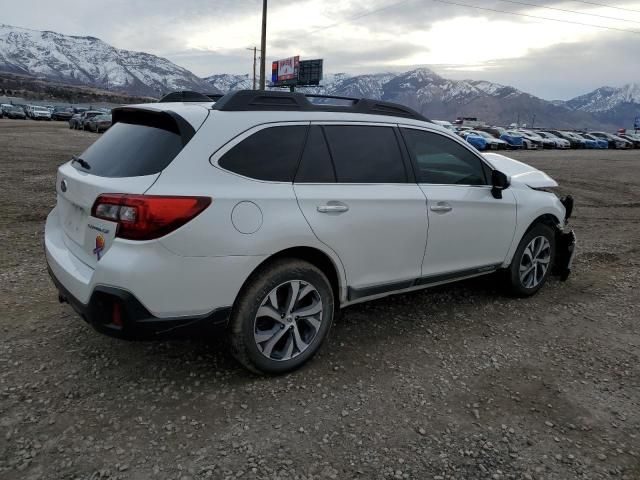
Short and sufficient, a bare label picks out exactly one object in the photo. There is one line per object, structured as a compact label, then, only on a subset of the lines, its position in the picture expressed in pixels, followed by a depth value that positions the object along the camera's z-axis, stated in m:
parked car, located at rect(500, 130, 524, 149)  36.83
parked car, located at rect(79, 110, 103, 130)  32.26
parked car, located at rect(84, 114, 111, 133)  29.41
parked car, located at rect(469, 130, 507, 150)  33.91
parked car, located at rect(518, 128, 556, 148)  39.09
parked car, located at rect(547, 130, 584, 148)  43.06
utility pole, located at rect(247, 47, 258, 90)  61.28
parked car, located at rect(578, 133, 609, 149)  43.78
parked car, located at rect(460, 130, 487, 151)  33.12
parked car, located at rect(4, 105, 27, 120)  49.62
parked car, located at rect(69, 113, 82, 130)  33.78
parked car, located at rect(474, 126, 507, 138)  38.69
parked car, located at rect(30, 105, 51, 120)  49.81
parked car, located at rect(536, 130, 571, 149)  40.47
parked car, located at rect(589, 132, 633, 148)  45.50
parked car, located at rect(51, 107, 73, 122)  50.62
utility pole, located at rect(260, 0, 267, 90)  29.47
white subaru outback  2.75
